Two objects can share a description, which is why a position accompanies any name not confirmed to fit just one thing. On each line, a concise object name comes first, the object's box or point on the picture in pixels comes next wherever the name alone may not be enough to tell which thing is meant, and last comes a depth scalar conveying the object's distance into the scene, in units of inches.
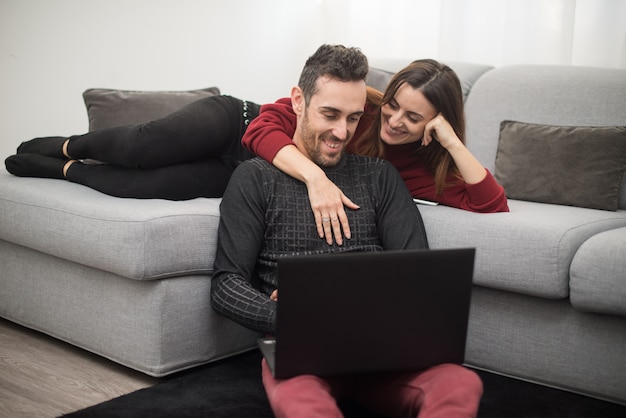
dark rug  67.4
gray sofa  71.3
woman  76.9
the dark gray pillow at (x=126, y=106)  105.0
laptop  49.0
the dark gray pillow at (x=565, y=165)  91.2
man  65.7
